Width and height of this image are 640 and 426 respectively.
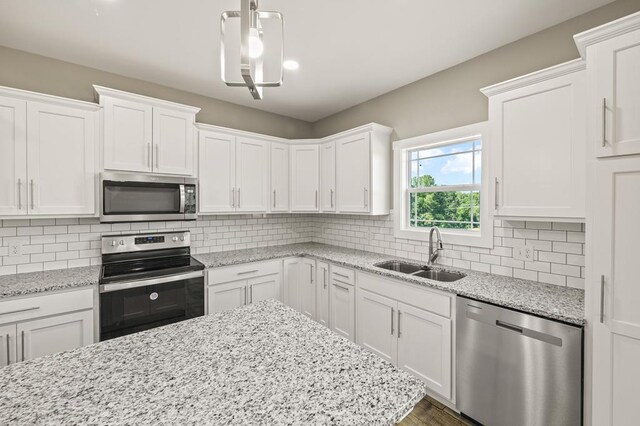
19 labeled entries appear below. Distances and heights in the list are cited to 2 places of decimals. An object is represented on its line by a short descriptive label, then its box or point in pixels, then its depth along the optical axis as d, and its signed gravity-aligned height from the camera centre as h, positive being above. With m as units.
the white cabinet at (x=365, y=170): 3.06 +0.46
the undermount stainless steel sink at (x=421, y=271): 2.54 -0.57
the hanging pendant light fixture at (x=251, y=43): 0.87 +0.57
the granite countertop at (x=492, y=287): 1.61 -0.53
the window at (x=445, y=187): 2.49 +0.24
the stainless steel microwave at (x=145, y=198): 2.44 +0.12
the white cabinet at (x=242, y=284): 2.78 -0.77
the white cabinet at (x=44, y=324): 1.90 -0.80
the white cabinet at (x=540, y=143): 1.71 +0.44
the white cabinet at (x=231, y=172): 3.03 +0.44
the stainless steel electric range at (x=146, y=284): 2.20 -0.60
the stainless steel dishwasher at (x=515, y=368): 1.52 -0.93
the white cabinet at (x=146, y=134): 2.46 +0.72
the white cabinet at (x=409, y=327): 2.08 -0.96
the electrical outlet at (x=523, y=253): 2.13 -0.32
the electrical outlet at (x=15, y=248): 2.32 -0.31
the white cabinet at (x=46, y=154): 2.10 +0.44
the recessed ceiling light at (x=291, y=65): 2.55 +1.34
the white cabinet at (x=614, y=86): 1.31 +0.60
